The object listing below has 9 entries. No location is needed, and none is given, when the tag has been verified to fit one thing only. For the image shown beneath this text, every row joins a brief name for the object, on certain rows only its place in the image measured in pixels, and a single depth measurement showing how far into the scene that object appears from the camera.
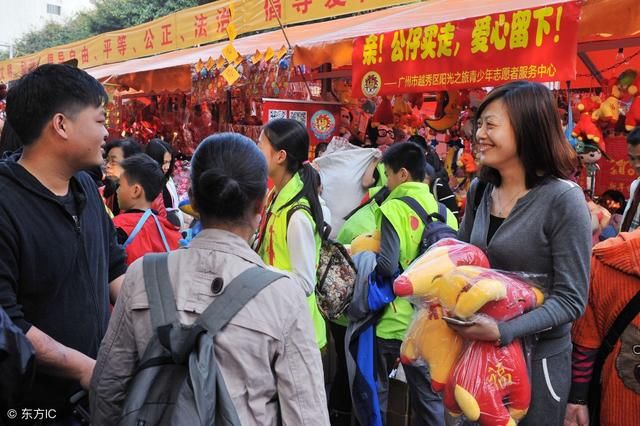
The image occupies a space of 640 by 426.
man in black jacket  1.61
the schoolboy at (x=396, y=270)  3.22
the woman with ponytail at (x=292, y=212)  2.56
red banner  3.42
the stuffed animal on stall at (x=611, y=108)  4.36
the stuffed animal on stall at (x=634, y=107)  4.18
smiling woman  1.74
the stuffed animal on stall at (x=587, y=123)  4.45
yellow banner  9.89
